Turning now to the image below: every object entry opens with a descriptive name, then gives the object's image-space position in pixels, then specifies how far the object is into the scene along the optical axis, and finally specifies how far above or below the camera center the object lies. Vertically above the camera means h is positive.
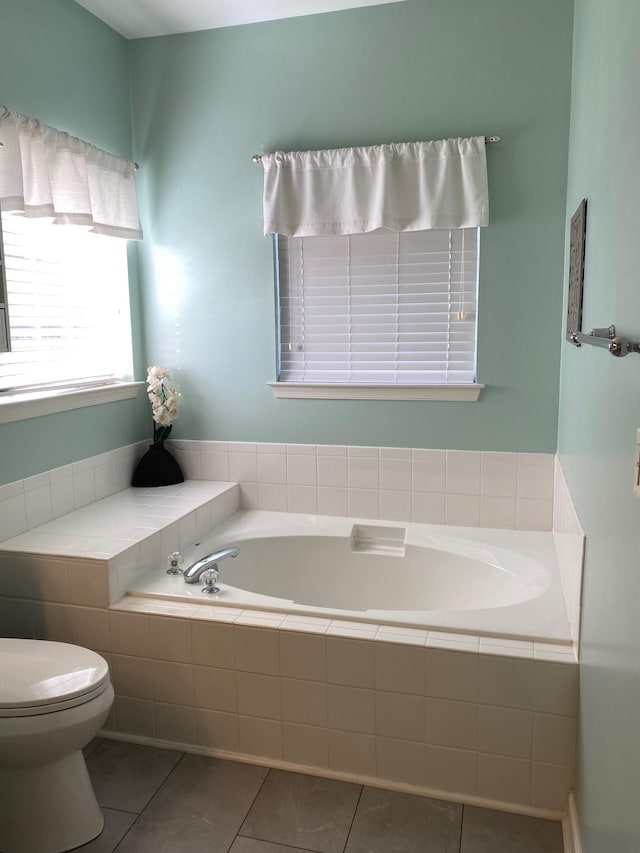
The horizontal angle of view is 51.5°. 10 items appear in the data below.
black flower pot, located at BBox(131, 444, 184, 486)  3.21 -0.68
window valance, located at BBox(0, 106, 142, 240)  2.37 +0.59
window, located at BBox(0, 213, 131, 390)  2.56 +0.10
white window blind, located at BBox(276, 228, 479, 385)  2.94 +0.09
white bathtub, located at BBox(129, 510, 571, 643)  2.62 -0.99
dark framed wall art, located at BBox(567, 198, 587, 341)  2.05 +0.18
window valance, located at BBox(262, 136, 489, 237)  2.76 +0.59
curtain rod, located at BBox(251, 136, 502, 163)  3.01 +0.76
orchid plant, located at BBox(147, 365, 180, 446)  3.18 -0.33
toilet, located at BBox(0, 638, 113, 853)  1.69 -1.06
